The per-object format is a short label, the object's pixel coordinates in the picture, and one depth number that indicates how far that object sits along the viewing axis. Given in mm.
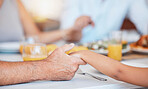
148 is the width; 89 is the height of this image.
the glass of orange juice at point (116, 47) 1272
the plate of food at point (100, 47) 1385
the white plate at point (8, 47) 1541
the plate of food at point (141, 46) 1609
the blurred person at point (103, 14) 2594
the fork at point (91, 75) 797
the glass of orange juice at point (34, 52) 1011
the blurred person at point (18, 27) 2432
